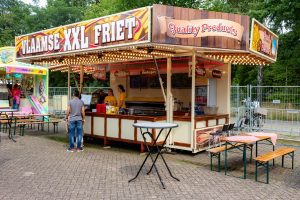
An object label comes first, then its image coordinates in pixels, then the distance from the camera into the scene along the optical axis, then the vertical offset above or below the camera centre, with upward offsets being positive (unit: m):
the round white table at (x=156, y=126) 5.50 -0.46
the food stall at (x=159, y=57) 6.98 +1.21
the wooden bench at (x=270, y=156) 5.91 -1.09
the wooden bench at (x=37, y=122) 11.90 -0.87
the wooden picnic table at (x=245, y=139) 6.20 -0.78
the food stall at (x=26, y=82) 14.16 +0.89
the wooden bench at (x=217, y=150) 6.65 -1.05
